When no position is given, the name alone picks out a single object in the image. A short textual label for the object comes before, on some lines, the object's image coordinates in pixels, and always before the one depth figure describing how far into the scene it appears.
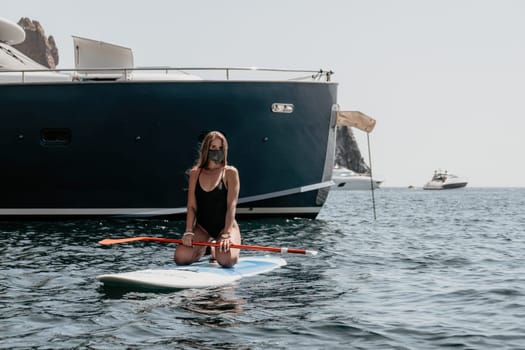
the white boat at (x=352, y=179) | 98.75
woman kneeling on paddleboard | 8.17
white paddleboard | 7.55
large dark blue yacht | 15.64
